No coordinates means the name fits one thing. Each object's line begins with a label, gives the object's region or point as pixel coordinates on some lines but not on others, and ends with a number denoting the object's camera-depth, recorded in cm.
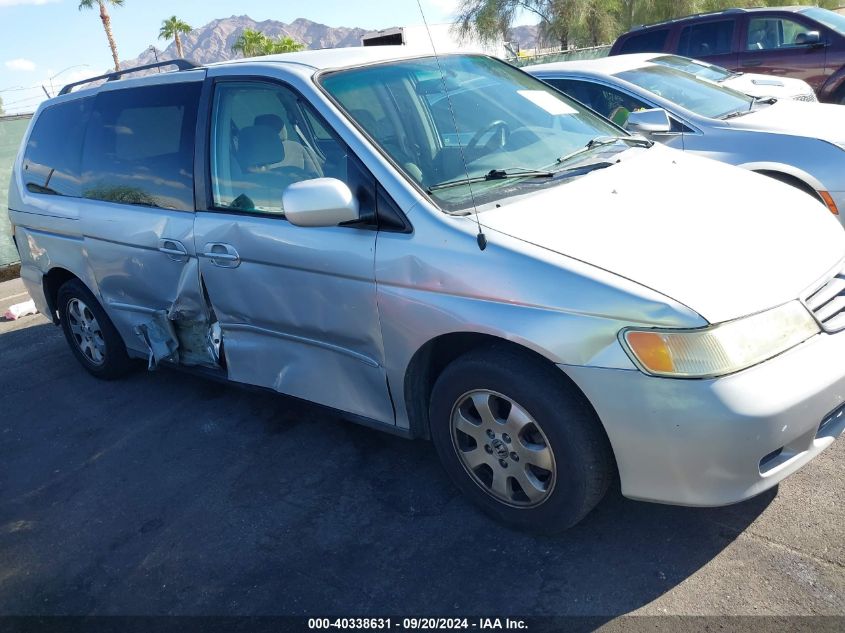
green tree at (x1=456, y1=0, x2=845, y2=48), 2902
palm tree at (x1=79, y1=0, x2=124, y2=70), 4153
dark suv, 935
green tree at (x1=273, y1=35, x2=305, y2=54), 4644
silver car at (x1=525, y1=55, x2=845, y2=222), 504
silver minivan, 242
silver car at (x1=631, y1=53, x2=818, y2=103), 741
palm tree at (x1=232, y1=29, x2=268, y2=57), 4997
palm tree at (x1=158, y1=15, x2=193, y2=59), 5309
